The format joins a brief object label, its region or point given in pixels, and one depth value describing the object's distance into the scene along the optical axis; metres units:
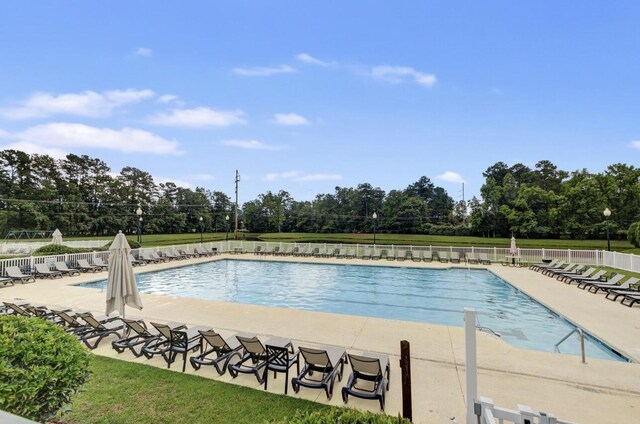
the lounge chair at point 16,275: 13.33
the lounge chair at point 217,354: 5.55
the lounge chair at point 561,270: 15.10
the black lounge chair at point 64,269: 15.00
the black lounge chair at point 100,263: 16.41
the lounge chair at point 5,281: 12.65
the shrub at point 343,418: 2.09
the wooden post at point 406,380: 3.51
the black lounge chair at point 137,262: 18.74
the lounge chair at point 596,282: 12.06
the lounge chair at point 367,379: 4.54
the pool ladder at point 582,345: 5.88
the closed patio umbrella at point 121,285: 7.04
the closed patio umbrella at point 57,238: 17.97
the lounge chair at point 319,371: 4.81
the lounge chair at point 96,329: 6.77
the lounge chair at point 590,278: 13.06
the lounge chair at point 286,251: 25.36
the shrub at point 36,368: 2.69
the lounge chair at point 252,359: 5.29
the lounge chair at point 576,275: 13.85
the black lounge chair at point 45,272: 14.26
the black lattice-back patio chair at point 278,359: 5.25
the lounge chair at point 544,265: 17.07
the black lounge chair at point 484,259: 20.12
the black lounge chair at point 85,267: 15.88
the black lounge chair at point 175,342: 5.86
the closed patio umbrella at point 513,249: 19.08
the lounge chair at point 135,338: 6.31
